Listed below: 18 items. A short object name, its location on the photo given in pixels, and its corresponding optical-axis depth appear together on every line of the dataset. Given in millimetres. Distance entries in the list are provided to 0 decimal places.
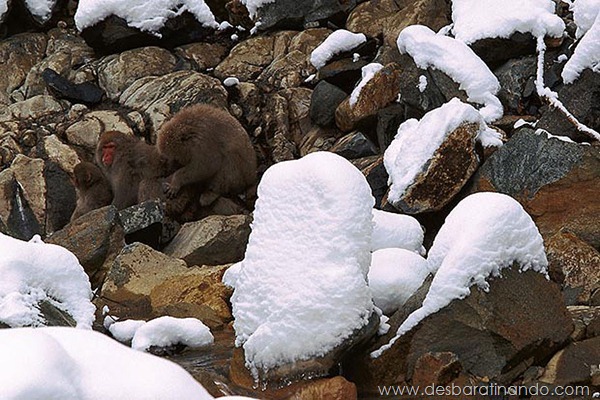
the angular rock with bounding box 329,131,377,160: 19078
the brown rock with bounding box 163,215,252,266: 16219
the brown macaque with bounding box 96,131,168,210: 18000
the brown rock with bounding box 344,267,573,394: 10336
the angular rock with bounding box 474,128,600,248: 15219
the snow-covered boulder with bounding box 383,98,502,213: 15711
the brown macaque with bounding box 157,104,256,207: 17734
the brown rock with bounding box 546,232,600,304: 13023
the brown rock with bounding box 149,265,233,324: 14109
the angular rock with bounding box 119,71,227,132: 21187
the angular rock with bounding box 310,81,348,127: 20375
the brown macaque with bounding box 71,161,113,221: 18687
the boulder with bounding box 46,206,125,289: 16391
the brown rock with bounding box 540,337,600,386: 10141
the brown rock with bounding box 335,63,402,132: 19391
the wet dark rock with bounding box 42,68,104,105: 22281
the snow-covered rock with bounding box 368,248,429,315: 11758
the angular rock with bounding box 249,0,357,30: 23312
